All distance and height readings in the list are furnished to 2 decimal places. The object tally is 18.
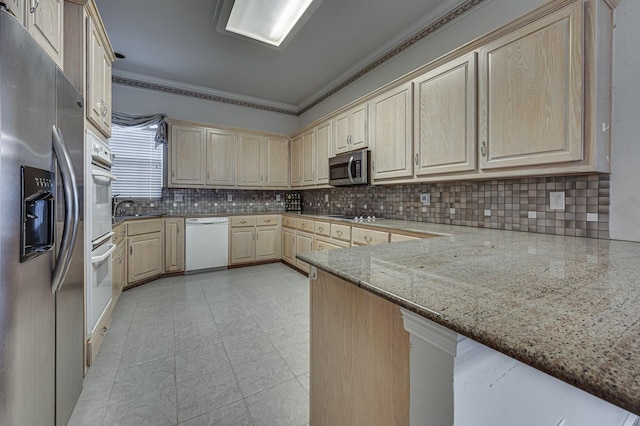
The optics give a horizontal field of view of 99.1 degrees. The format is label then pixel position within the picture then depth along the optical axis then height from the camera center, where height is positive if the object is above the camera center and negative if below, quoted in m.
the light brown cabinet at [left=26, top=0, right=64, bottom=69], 1.11 +0.85
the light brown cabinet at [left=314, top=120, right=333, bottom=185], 3.83 +0.86
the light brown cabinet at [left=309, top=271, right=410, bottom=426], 0.77 -0.49
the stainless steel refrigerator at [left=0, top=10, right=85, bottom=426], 0.81 -0.08
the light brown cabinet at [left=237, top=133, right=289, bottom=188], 4.47 +0.83
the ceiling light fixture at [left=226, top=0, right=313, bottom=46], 2.39 +1.83
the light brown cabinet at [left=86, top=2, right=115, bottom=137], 1.68 +0.94
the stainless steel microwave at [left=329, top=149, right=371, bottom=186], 3.11 +0.49
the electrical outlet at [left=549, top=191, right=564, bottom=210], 1.82 +0.06
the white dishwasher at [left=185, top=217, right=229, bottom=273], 3.86 -0.49
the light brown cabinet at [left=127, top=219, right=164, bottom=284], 3.22 -0.50
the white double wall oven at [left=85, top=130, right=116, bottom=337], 1.62 -0.13
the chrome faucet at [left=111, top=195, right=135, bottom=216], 3.41 +0.03
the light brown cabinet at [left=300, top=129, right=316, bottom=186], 4.16 +0.82
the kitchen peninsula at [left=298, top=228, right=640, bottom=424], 0.39 -0.20
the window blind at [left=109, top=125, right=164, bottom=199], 3.82 +0.68
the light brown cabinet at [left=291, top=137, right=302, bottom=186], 4.56 +0.81
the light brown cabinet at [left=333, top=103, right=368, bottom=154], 3.20 +0.99
